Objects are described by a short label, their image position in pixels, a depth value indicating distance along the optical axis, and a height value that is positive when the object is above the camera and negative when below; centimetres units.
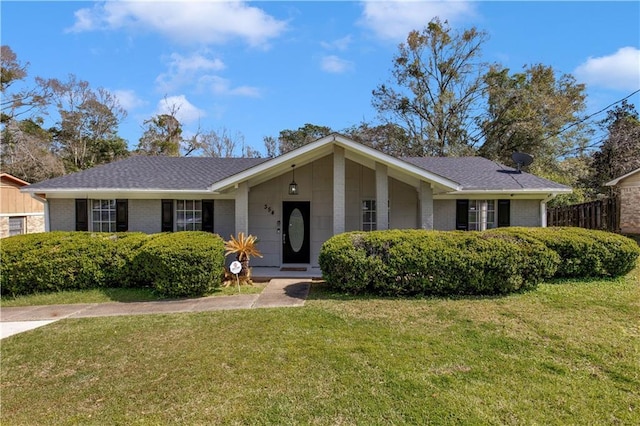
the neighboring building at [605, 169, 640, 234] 1402 +32
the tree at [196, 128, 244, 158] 3344 +686
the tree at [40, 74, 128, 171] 3170 +789
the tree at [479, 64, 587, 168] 2452 +684
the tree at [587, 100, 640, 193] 1780 +321
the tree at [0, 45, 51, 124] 2689 +978
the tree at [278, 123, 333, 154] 3656 +810
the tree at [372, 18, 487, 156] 2747 +1002
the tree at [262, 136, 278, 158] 3663 +709
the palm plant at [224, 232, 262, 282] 916 -99
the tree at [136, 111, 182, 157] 3125 +711
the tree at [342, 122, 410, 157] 2881 +621
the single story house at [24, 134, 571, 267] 1070 +33
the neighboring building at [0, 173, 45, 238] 1904 +16
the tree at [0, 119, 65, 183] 2570 +416
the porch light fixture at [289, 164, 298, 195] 1153 +86
